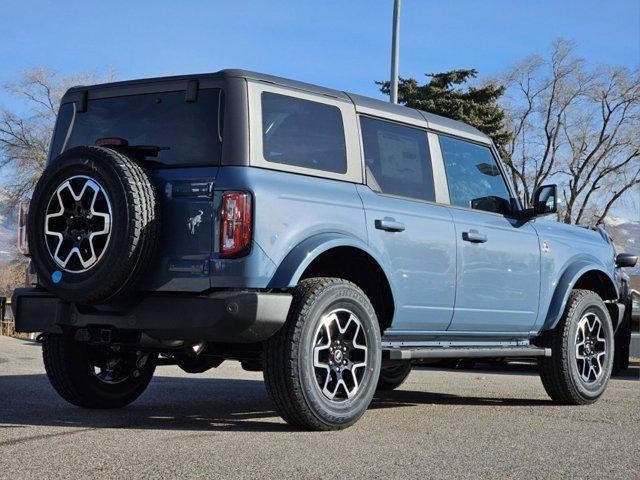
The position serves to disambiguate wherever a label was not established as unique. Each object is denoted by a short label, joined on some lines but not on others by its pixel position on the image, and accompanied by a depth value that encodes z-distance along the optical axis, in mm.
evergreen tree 41969
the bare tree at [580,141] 45094
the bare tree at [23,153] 47125
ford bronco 5660
